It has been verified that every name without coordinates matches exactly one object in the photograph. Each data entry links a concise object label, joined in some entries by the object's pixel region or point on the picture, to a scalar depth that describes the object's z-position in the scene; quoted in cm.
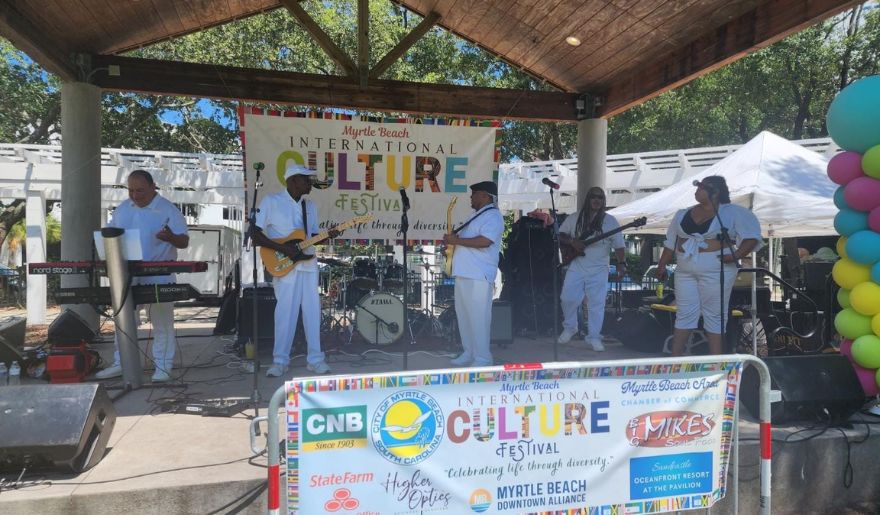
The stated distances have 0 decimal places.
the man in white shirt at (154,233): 516
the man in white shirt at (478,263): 553
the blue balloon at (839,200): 463
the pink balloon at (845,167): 449
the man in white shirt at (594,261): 677
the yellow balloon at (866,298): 428
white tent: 816
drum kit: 707
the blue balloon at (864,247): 428
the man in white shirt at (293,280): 537
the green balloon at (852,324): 443
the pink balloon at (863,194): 431
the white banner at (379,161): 689
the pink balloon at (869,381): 438
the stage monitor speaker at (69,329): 536
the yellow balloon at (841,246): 463
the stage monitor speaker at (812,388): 403
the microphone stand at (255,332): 434
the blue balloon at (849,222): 446
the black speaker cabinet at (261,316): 643
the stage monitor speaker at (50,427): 302
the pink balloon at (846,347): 459
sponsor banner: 229
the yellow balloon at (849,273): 445
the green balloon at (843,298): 465
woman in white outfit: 498
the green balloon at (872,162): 419
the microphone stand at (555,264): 529
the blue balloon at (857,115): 427
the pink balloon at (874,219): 427
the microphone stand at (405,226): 491
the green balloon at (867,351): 430
